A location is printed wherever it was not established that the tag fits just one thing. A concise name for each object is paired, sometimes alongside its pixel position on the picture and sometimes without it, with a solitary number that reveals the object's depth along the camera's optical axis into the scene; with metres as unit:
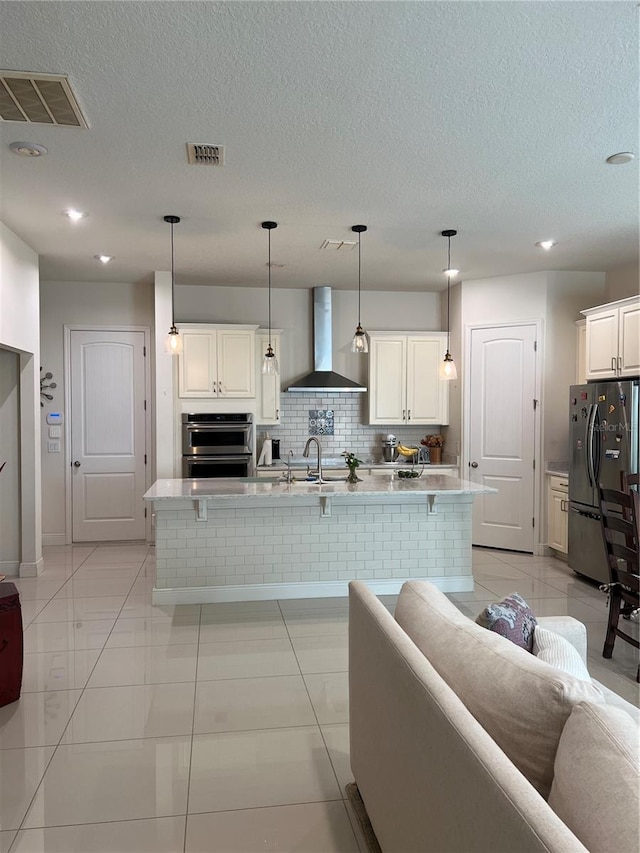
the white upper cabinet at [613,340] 5.00
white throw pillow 1.90
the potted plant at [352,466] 5.07
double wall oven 6.32
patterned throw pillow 2.03
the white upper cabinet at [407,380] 6.98
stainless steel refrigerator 4.85
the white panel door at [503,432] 6.26
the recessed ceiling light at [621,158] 3.28
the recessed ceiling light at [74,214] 4.27
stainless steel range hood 6.89
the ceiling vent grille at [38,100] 2.52
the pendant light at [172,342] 4.54
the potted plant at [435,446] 7.13
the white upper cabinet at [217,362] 6.40
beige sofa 1.06
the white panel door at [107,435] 6.78
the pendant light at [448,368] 4.88
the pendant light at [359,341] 4.61
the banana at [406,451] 5.30
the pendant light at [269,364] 4.85
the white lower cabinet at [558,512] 5.87
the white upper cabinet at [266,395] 6.78
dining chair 3.48
